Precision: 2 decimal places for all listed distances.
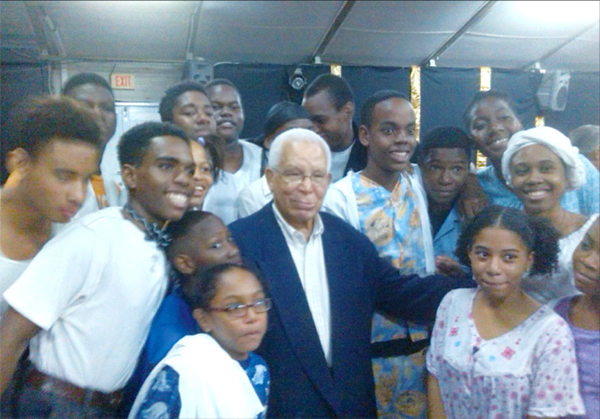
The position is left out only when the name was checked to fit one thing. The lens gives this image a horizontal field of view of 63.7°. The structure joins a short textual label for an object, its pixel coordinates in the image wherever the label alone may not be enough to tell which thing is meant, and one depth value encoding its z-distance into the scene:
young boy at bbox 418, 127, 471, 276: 1.29
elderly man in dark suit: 0.96
